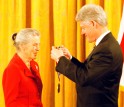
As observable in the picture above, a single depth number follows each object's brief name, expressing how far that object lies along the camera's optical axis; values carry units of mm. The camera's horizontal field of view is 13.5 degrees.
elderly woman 3588
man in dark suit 3362
